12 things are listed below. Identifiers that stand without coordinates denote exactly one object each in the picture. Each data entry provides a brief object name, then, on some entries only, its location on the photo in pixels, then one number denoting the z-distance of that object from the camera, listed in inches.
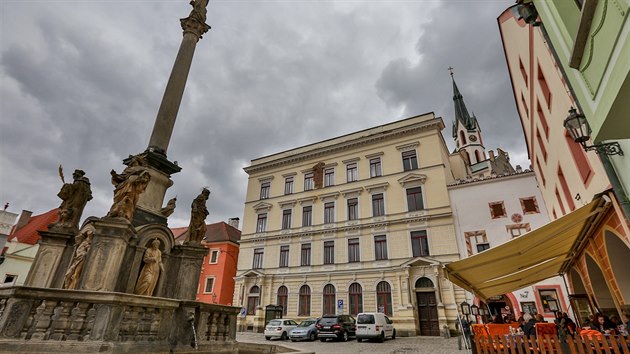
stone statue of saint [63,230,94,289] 230.2
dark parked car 724.7
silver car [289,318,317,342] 754.8
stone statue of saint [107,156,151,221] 242.7
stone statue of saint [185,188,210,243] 306.8
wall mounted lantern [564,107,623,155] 210.1
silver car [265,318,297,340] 789.9
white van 684.7
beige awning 283.1
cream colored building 900.0
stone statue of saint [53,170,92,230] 282.8
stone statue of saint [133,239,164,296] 248.3
